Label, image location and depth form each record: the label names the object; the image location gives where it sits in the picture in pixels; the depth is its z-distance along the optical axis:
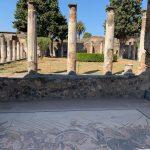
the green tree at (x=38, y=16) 17.96
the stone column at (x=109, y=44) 8.33
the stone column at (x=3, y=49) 14.02
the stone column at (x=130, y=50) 22.34
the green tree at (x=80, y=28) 35.85
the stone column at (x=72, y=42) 8.01
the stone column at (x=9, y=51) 15.41
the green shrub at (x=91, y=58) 16.73
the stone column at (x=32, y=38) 7.73
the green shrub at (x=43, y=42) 17.34
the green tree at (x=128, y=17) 17.97
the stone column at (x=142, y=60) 7.10
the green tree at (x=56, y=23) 18.03
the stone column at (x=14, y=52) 16.52
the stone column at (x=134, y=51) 21.39
